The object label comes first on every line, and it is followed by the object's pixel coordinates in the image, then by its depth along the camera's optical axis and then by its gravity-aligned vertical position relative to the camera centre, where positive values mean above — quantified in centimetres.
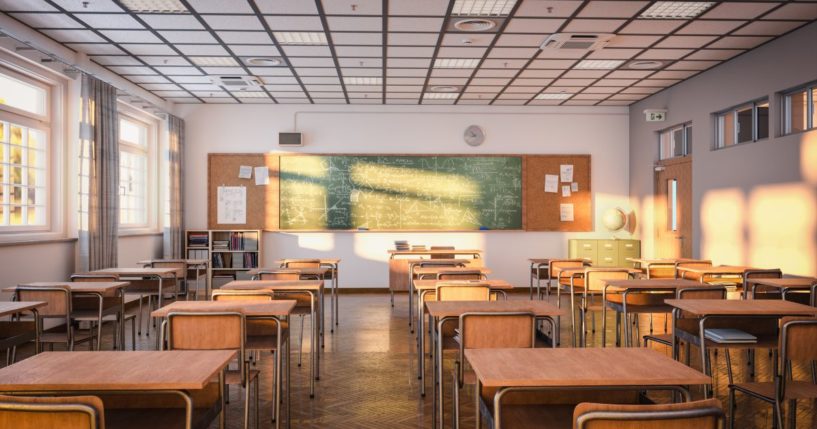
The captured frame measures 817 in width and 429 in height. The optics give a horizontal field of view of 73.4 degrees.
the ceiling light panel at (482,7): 521 +200
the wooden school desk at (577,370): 181 -55
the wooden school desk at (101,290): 432 -60
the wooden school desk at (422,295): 410 -64
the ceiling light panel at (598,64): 723 +199
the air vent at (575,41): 609 +195
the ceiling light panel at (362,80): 809 +200
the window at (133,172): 852 +70
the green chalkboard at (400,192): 984 +40
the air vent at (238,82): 794 +197
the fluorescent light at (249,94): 892 +198
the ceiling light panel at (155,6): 515 +199
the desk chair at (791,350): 264 -67
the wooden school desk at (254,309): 310 -57
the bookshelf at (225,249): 941 -59
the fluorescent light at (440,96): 911 +199
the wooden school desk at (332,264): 643 -62
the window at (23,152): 595 +73
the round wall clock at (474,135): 997 +143
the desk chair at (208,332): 291 -63
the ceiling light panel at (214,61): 704 +200
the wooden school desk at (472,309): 306 -57
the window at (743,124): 662 +114
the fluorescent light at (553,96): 910 +198
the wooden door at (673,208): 831 +8
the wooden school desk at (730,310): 325 -60
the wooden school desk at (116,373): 179 -55
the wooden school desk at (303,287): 421 -59
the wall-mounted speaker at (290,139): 967 +133
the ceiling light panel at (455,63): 712 +199
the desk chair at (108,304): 473 -78
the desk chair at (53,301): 417 -66
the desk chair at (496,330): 279 -60
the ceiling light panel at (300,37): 607 +200
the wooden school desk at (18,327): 332 -77
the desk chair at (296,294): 452 -66
